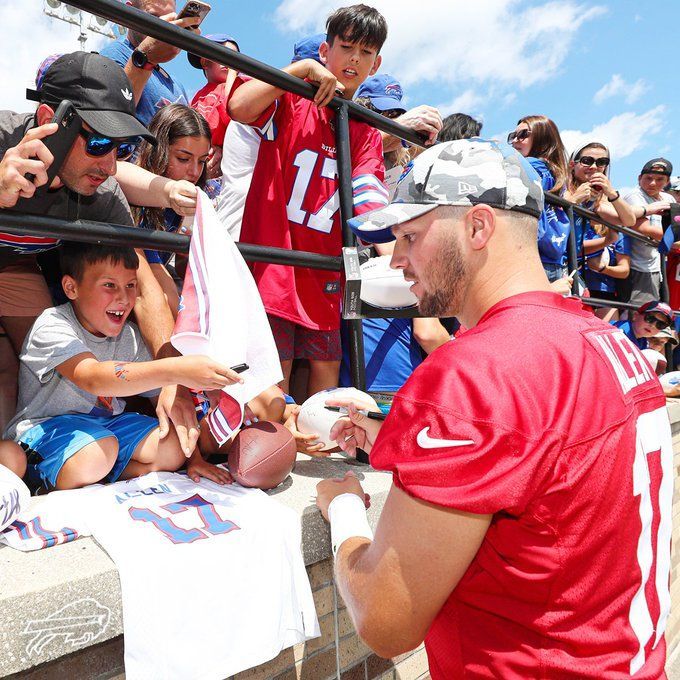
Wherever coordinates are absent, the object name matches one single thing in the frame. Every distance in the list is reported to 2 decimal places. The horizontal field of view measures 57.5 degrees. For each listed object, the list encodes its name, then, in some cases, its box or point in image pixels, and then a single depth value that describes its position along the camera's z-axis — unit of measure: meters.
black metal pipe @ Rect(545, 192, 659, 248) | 3.74
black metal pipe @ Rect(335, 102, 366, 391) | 2.44
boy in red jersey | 2.64
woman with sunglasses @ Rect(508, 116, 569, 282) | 4.13
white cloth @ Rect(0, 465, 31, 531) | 1.36
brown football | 1.80
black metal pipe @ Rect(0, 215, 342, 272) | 1.58
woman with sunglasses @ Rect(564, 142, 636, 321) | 4.84
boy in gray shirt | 1.75
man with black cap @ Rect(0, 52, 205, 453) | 1.82
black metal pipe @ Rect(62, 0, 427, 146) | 1.70
